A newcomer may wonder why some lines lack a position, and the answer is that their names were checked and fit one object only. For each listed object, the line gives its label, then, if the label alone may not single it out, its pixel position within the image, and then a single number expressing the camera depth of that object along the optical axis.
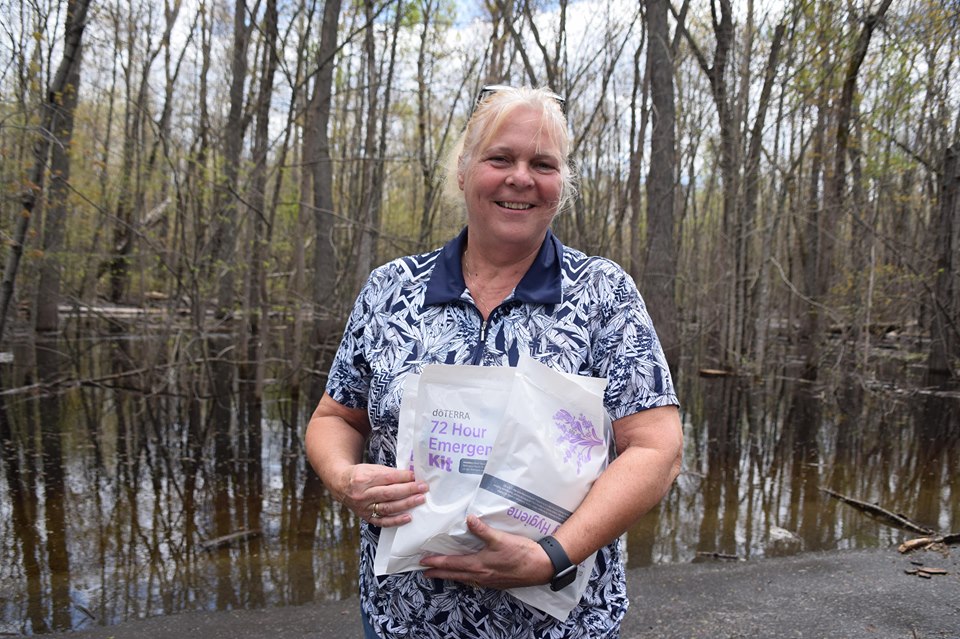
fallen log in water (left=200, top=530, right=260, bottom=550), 5.93
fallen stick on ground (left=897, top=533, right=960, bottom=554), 5.61
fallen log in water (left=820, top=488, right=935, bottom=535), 6.26
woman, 1.54
